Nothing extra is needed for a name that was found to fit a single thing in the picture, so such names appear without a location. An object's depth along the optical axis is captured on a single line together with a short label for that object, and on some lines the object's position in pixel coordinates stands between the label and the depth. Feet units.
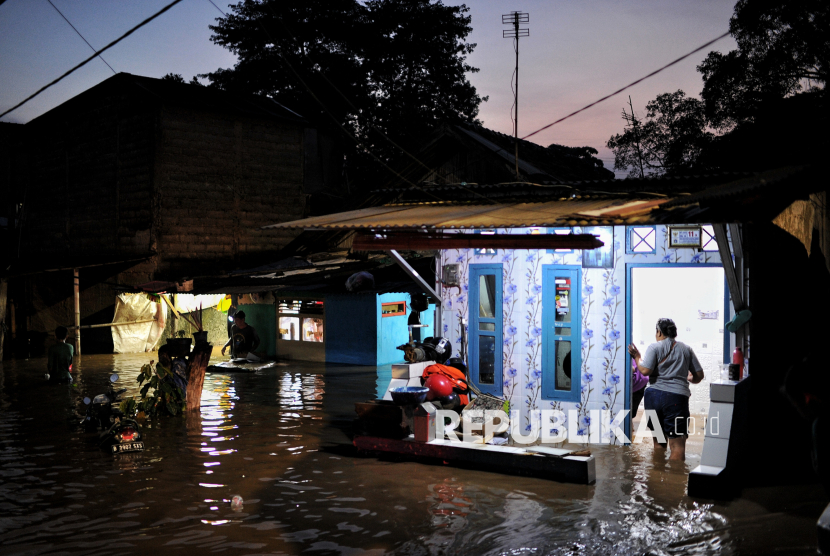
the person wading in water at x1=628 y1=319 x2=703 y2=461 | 29.84
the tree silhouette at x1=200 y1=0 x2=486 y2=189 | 110.73
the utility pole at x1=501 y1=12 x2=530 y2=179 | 40.19
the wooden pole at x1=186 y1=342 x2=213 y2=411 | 43.32
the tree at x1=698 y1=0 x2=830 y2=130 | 77.30
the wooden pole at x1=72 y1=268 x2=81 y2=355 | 68.95
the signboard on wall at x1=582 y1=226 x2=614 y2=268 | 32.58
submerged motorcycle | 32.68
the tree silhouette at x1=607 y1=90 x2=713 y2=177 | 90.53
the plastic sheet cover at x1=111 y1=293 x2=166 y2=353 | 75.61
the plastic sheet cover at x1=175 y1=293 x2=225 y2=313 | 75.41
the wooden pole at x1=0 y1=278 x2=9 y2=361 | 70.49
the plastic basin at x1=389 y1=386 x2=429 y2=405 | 31.19
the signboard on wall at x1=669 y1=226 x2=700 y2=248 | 30.48
